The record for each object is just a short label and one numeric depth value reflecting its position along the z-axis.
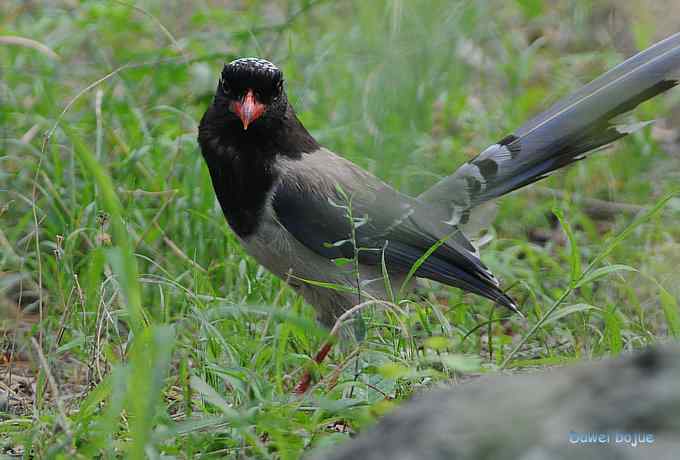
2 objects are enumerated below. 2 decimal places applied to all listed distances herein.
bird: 7.67
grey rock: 3.05
